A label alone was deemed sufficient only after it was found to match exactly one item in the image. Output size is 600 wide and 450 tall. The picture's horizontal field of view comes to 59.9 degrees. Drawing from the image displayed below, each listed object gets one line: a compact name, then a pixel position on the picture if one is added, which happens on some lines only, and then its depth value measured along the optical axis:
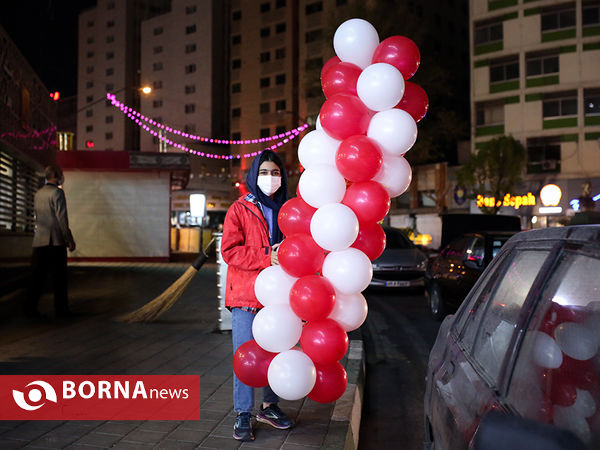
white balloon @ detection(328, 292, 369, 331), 3.41
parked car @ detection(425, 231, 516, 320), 8.30
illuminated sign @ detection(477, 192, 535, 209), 32.19
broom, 7.22
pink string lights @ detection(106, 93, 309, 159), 19.56
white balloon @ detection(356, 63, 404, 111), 3.34
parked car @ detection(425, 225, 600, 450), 1.56
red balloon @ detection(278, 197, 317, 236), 3.46
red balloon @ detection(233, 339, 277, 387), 3.35
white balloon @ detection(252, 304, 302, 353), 3.25
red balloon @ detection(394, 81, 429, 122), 3.63
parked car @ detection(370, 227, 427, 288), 12.23
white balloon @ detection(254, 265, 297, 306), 3.35
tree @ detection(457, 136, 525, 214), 31.62
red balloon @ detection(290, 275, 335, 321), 3.22
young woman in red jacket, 3.45
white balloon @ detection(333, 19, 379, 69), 3.62
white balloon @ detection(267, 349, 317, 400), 3.20
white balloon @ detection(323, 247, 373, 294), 3.30
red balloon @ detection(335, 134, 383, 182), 3.29
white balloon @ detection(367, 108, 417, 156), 3.36
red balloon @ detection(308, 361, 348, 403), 3.40
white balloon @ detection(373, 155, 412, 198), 3.48
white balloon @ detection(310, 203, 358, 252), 3.24
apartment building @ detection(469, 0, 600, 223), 32.00
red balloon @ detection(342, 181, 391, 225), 3.37
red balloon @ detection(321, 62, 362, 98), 3.62
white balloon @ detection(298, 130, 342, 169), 3.61
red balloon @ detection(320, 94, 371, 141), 3.41
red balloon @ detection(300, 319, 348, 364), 3.28
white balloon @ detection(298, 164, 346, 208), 3.38
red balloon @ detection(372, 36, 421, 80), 3.49
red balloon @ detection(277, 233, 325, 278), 3.29
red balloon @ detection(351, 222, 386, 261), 3.55
